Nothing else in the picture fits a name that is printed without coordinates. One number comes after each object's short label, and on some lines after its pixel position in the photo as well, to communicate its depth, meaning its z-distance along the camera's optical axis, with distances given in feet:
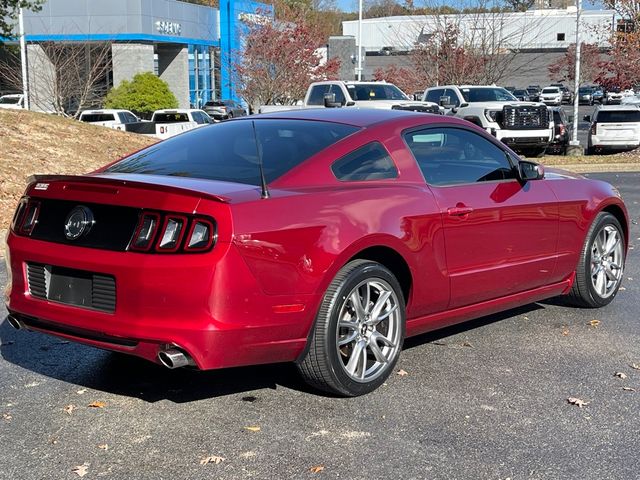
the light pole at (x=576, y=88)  87.97
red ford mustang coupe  14.34
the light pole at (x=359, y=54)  143.29
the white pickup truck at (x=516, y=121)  77.97
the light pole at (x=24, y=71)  94.79
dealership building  120.47
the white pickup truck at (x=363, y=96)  76.48
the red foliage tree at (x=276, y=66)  110.42
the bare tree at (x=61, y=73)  105.50
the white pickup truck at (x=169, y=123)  93.91
